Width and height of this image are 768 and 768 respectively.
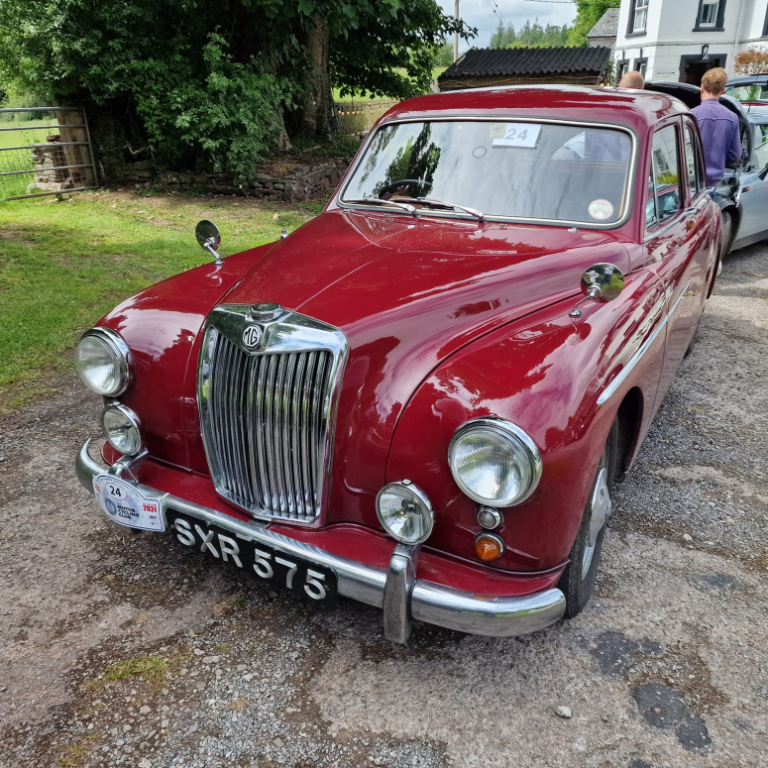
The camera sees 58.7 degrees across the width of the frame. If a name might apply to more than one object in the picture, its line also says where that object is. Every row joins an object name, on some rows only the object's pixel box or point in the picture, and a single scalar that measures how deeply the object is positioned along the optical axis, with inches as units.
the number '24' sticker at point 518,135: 132.8
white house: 1041.5
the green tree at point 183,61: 410.9
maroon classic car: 83.9
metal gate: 456.1
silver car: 271.4
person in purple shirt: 250.8
